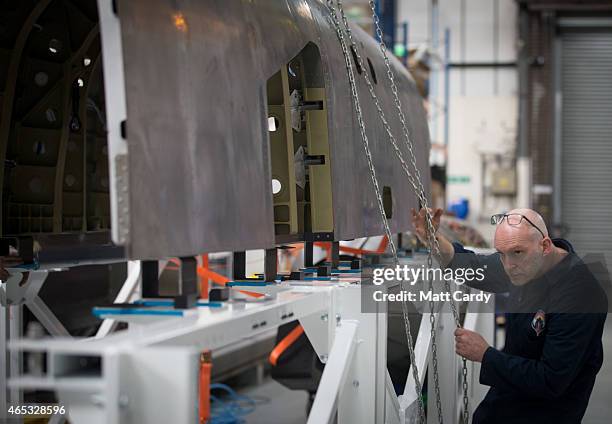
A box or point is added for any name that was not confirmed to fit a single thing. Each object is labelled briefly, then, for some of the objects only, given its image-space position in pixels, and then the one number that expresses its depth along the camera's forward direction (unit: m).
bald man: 4.29
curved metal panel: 2.84
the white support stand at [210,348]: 2.32
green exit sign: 20.08
